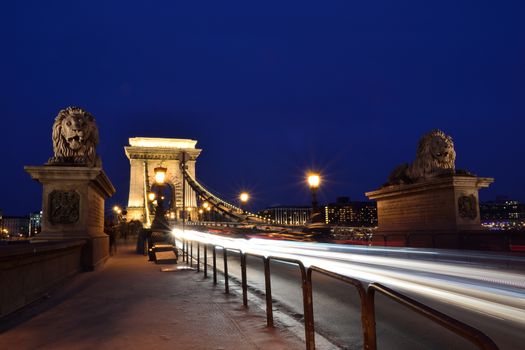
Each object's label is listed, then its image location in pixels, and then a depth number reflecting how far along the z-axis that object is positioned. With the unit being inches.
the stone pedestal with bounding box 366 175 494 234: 668.7
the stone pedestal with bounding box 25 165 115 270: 434.0
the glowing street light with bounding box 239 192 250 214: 1721.2
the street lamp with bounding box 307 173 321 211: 635.5
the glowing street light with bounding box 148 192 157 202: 1920.0
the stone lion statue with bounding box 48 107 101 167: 465.4
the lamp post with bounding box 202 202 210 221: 2701.8
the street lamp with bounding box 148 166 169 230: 746.2
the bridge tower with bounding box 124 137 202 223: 3430.1
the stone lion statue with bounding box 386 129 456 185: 730.2
